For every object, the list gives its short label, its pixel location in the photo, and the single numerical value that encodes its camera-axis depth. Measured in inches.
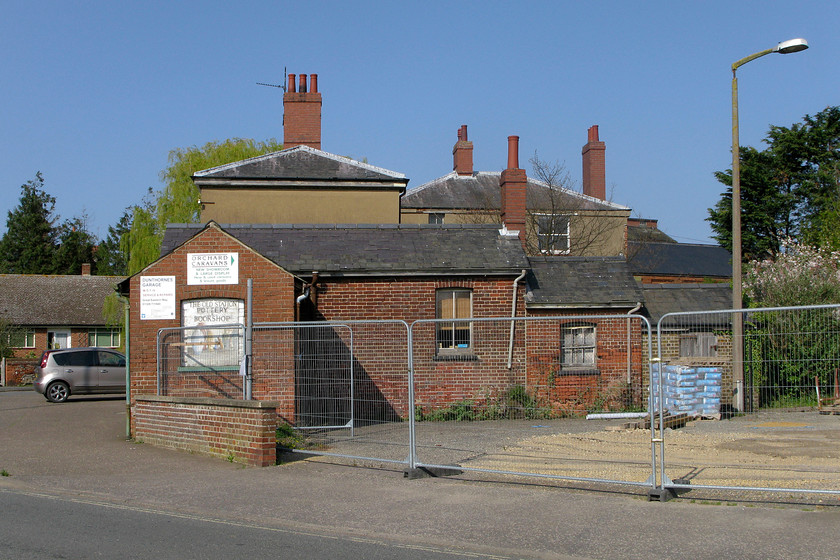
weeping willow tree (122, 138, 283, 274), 1448.1
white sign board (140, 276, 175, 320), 636.7
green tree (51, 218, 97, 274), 2797.7
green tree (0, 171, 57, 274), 2813.5
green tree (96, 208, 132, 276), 2984.7
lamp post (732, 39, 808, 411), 645.9
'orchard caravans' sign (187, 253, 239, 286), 639.1
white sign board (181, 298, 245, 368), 568.1
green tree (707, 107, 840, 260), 1423.5
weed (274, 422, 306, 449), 488.0
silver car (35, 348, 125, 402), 964.0
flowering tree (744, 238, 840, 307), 756.6
